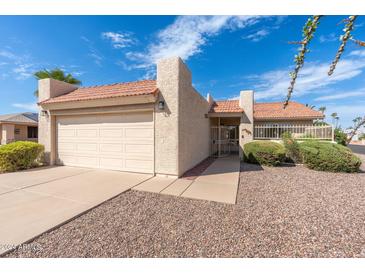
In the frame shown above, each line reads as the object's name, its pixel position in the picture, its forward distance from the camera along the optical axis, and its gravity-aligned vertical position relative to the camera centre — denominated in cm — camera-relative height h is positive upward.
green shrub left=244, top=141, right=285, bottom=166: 862 -96
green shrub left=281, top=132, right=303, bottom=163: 898 -81
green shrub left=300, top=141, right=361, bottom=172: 713 -104
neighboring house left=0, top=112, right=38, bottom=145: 1930 +121
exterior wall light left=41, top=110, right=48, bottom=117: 852 +134
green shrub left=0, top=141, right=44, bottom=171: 716 -87
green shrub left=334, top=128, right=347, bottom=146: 1207 -1
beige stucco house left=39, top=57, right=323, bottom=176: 624 +64
